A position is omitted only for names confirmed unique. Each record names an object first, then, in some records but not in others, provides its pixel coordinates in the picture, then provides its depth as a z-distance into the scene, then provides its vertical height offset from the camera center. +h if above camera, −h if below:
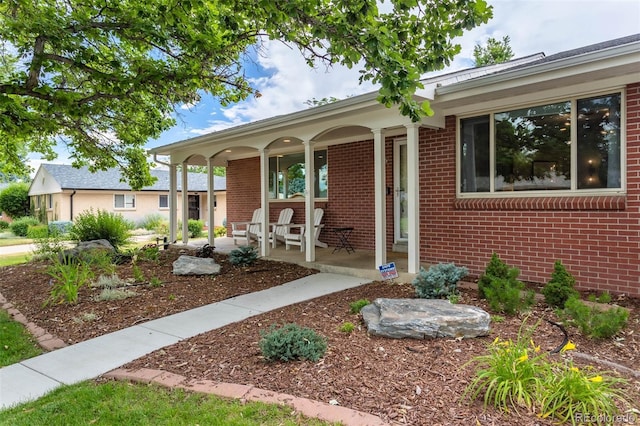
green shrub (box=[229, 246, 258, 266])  7.83 -1.00
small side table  8.86 -0.80
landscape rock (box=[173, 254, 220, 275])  7.13 -1.10
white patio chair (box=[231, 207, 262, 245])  9.65 -0.58
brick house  4.71 +0.57
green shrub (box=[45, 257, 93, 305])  5.51 -1.13
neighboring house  23.81 +0.74
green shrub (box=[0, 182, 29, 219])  28.20 +0.49
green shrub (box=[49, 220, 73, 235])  19.02 -0.85
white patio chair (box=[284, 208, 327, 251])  8.80 -0.71
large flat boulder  3.57 -1.07
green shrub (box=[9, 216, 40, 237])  21.87 -1.07
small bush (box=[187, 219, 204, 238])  18.84 -1.09
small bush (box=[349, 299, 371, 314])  4.52 -1.16
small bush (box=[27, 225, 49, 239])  17.58 -1.07
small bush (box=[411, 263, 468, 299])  4.79 -0.95
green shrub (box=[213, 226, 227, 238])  18.18 -1.20
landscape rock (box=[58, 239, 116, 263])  8.18 -0.92
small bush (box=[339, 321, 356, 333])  3.90 -1.22
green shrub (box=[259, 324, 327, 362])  3.26 -1.18
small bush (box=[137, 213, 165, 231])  21.88 -0.85
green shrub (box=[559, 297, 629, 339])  3.28 -0.98
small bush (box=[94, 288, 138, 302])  5.62 -1.27
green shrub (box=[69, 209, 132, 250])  10.19 -0.58
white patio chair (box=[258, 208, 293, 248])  9.62 -0.52
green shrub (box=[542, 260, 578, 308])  4.12 -0.89
